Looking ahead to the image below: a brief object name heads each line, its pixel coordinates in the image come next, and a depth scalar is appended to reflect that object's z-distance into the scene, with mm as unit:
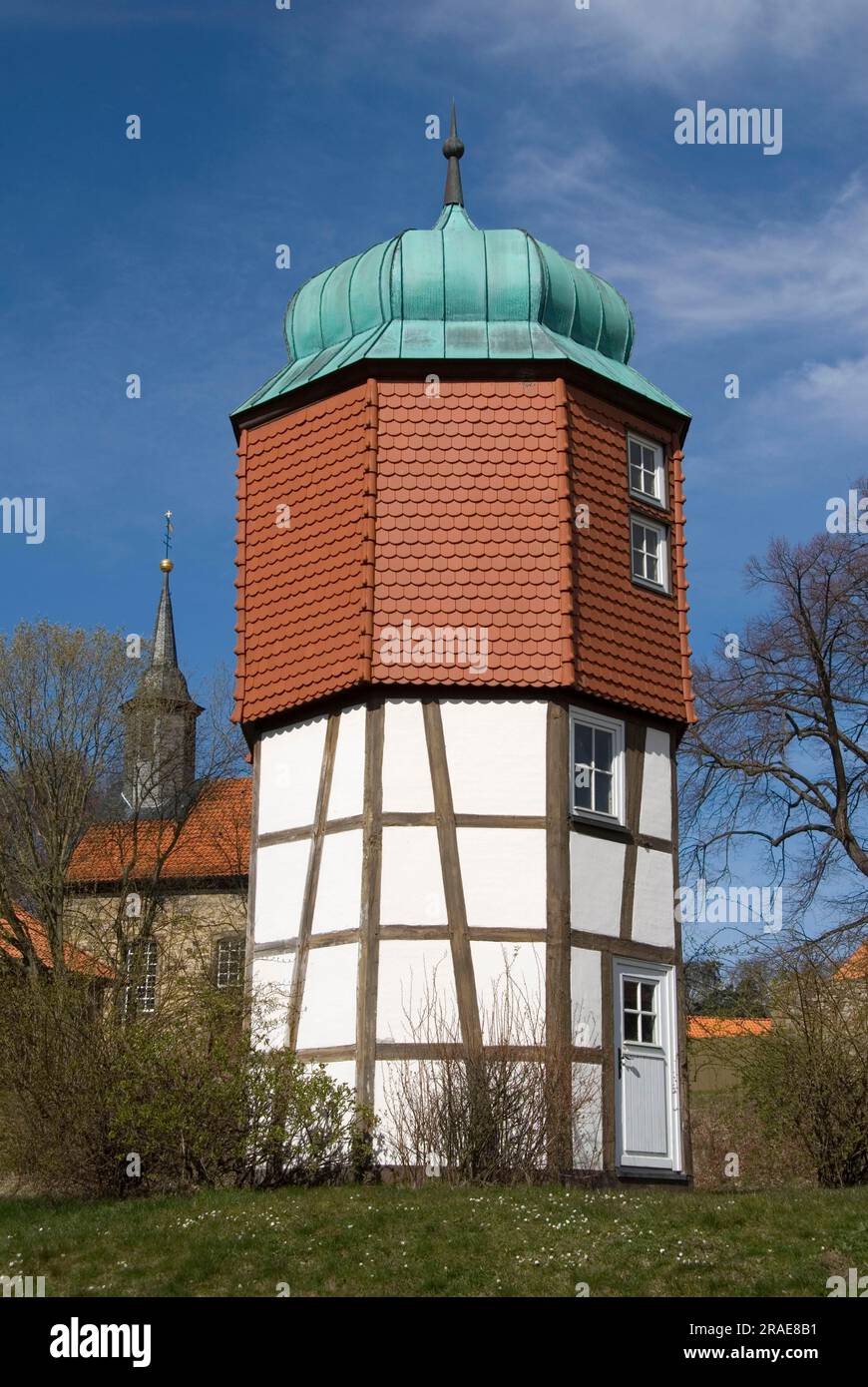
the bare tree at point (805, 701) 26516
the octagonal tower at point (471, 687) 17266
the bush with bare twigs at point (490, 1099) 15664
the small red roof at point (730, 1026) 18203
